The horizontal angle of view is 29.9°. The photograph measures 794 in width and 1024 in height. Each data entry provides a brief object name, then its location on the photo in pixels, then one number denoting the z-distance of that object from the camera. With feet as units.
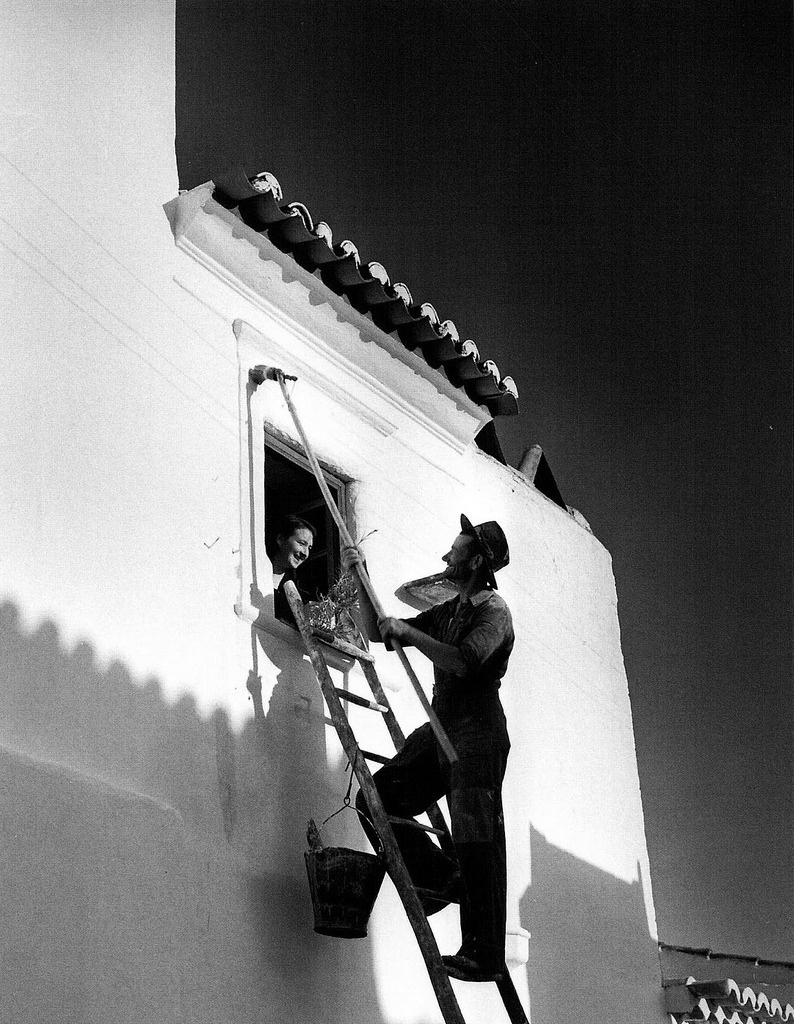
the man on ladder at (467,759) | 18.74
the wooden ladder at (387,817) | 17.70
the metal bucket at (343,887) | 18.53
